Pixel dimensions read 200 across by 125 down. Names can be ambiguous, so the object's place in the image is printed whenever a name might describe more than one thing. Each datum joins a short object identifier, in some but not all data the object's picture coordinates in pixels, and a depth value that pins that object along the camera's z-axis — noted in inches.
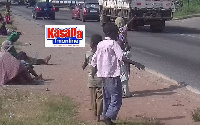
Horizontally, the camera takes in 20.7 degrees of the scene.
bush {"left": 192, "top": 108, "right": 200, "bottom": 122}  322.6
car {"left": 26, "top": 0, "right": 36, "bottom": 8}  3083.2
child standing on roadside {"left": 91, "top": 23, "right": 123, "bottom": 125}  292.8
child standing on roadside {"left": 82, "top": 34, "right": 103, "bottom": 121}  327.6
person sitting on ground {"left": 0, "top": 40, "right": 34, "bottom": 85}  440.8
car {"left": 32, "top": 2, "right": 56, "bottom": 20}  1705.2
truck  1075.9
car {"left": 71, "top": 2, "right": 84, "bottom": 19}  1668.3
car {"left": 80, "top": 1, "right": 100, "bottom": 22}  1561.3
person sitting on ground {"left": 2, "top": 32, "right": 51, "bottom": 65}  466.7
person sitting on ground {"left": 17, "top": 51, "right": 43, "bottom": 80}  470.9
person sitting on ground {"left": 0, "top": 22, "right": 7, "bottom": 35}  927.8
